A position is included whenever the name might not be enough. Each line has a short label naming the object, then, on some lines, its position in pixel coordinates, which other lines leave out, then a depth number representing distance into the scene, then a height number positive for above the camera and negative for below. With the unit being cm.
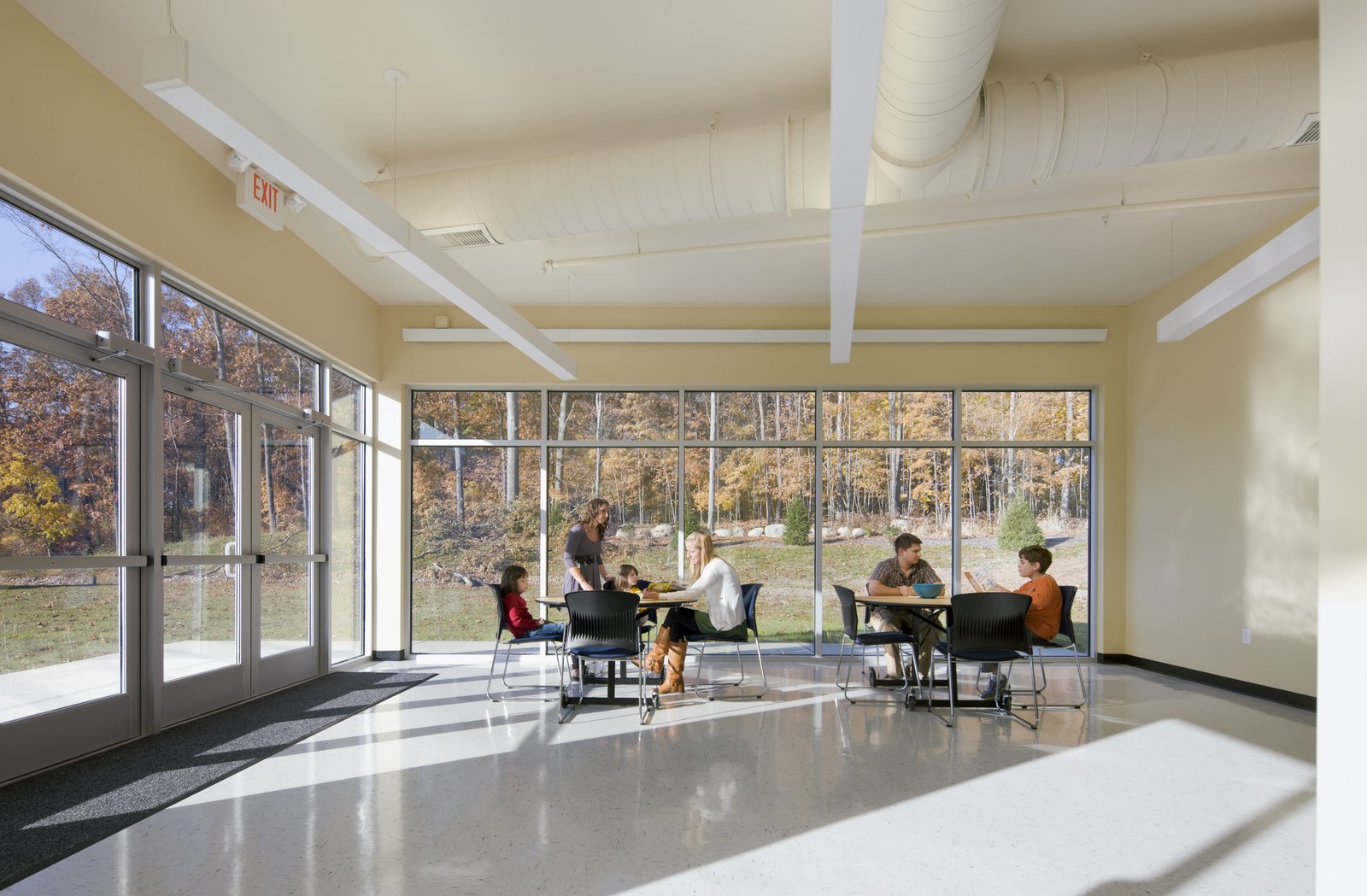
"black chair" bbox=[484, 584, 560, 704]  678 -202
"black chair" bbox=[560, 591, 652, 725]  597 -128
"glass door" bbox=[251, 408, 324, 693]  694 -93
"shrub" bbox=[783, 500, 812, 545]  927 -87
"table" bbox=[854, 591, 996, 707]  615 -115
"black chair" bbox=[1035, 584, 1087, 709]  670 -144
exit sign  539 +159
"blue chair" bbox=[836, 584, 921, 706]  678 -152
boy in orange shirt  649 -126
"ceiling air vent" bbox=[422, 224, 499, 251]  563 +139
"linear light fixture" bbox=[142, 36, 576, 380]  291 +120
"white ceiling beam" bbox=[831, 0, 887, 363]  284 +137
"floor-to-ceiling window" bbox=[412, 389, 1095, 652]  923 -47
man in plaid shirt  706 -114
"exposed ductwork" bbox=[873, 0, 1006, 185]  323 +155
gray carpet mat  360 -173
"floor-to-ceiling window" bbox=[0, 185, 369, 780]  441 -34
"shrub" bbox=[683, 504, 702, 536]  928 -82
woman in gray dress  730 -87
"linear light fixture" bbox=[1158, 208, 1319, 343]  475 +102
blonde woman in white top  670 -134
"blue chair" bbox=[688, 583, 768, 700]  683 -153
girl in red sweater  680 -136
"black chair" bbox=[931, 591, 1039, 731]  598 -128
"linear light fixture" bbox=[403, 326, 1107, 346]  914 +117
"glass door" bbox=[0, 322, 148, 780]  434 -58
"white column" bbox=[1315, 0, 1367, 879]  230 -4
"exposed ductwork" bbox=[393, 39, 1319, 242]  416 +159
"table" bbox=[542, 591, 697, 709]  633 -164
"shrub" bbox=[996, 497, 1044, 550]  920 -92
